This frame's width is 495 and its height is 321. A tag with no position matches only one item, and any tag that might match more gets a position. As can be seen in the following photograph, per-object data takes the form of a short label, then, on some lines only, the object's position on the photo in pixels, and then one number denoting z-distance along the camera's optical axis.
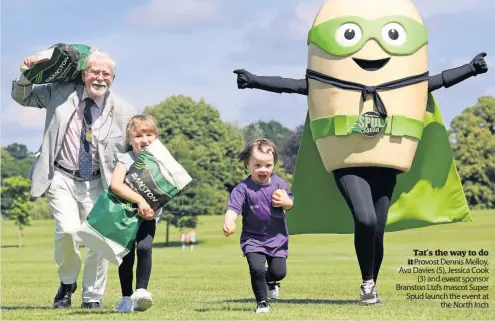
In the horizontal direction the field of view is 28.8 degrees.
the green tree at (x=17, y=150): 110.69
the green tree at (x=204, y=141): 54.63
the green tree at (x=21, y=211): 54.47
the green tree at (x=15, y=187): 57.51
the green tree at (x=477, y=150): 65.25
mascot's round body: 9.49
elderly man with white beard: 9.16
